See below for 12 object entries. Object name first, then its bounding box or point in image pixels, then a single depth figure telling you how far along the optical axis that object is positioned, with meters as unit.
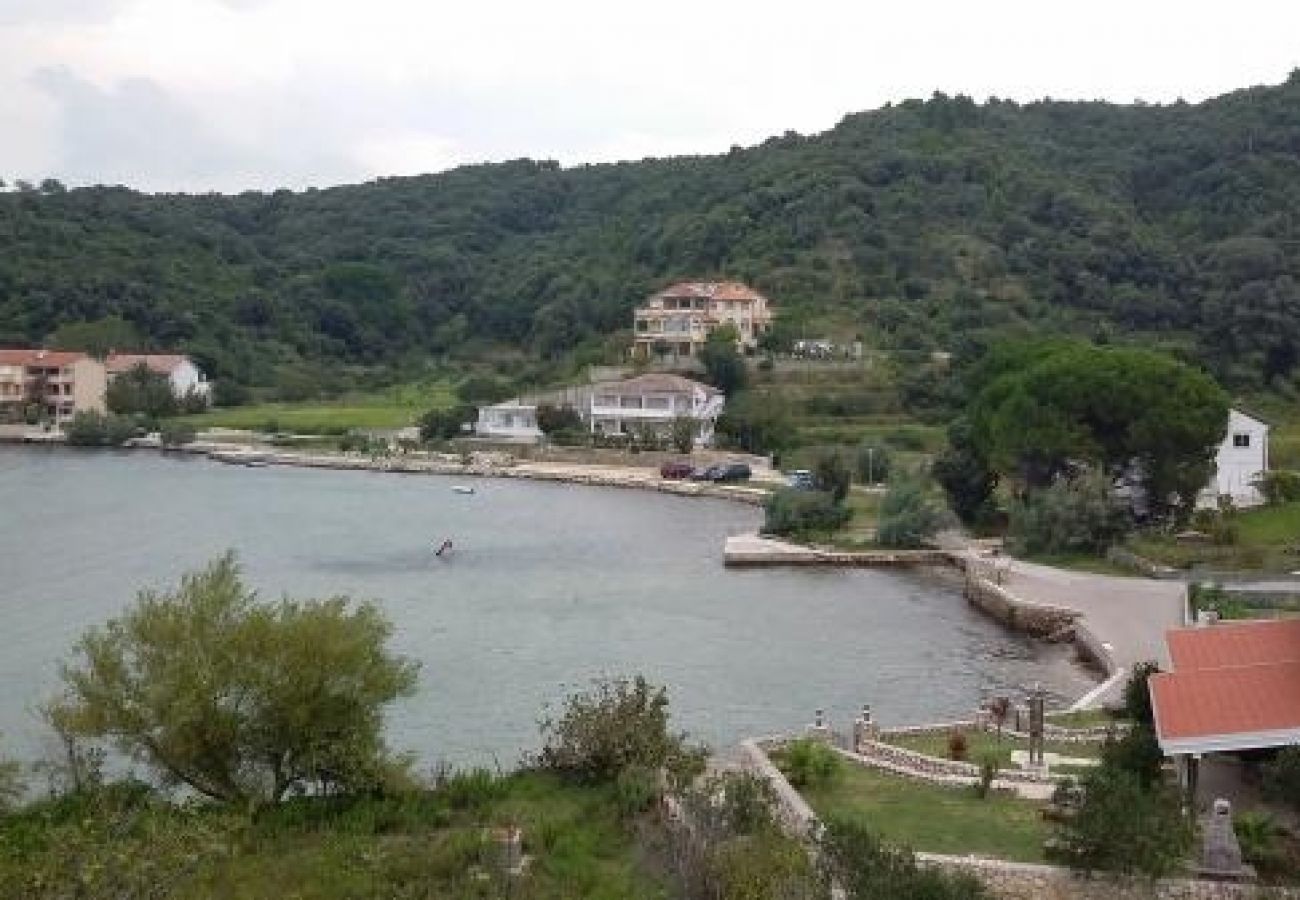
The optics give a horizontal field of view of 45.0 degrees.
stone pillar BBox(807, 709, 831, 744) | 23.42
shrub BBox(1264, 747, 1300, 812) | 16.92
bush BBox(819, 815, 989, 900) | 14.20
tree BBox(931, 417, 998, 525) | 48.78
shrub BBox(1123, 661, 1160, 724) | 20.58
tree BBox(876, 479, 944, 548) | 46.91
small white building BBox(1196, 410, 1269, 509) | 47.78
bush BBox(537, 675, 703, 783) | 20.83
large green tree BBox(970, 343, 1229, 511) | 43.16
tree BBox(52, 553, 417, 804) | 19.95
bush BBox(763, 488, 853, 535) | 49.70
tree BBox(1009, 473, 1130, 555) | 41.44
